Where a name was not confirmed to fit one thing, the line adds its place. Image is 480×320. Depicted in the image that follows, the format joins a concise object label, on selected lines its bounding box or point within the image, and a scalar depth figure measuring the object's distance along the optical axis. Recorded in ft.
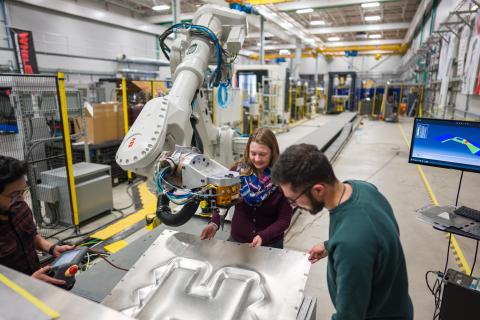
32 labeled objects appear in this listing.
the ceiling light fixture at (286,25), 42.90
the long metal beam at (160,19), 45.78
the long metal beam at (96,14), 34.34
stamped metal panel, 4.00
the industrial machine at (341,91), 61.00
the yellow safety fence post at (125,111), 16.10
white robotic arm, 4.76
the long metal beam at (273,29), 37.88
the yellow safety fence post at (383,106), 48.16
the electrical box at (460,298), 5.87
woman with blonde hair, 6.05
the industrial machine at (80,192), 11.47
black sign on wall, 29.43
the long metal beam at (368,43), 63.16
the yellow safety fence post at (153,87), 18.20
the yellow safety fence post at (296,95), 46.50
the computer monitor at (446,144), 7.04
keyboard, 6.59
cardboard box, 16.67
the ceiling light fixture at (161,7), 40.11
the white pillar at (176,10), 19.93
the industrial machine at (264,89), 33.50
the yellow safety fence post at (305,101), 51.19
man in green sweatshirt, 3.02
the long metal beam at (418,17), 34.06
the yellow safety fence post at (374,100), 51.42
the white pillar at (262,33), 36.88
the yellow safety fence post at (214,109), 23.27
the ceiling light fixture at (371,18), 46.21
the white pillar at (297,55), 52.33
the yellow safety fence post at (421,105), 42.29
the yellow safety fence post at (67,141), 10.46
